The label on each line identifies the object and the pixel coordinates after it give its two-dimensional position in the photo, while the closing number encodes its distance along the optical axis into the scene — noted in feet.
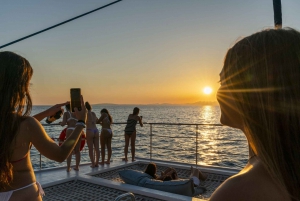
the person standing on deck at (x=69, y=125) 17.62
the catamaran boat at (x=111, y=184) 13.99
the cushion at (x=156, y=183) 13.96
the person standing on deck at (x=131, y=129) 22.48
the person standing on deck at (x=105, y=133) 21.30
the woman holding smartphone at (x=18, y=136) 4.72
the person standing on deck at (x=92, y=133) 19.78
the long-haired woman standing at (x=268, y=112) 1.89
